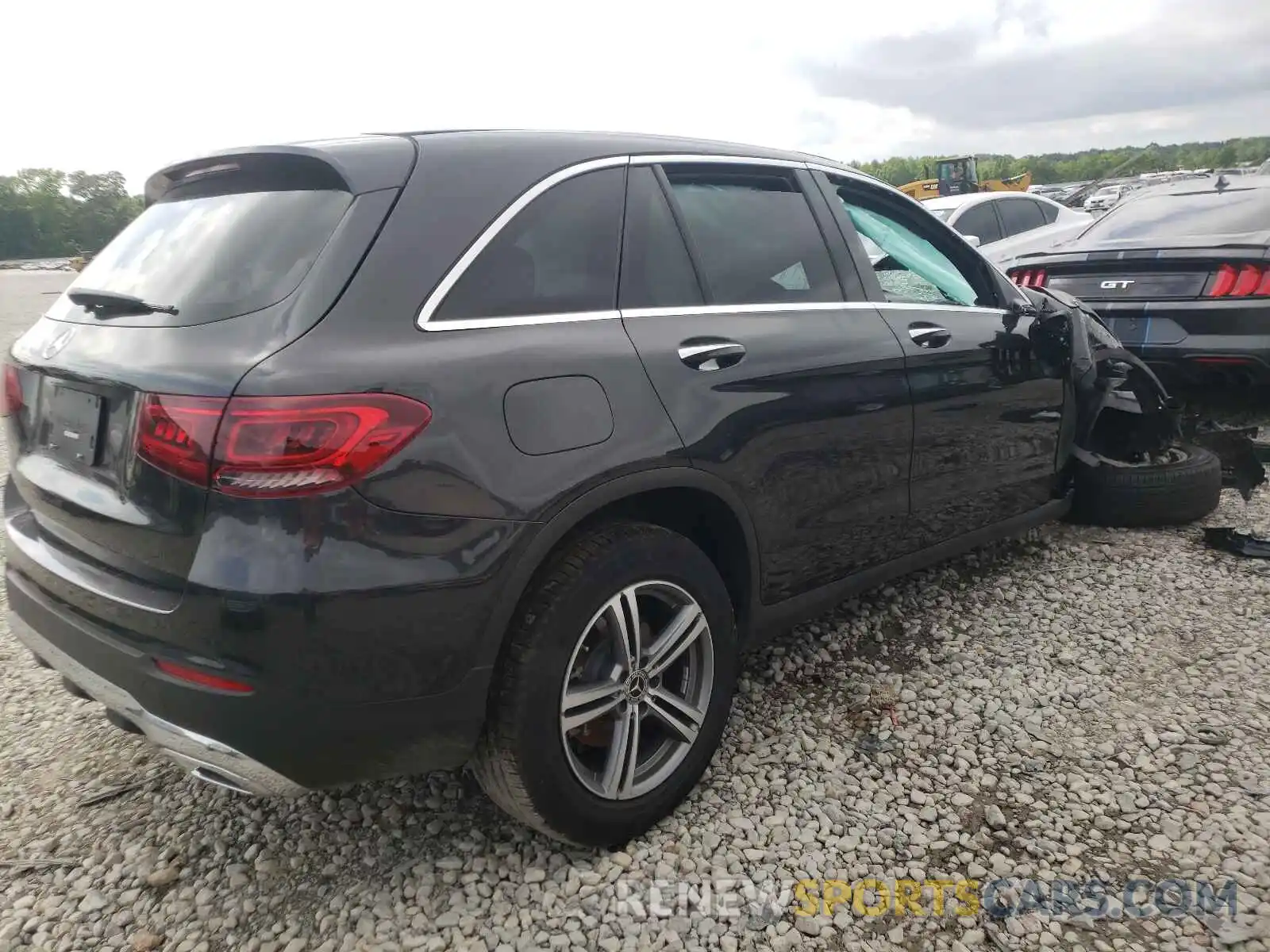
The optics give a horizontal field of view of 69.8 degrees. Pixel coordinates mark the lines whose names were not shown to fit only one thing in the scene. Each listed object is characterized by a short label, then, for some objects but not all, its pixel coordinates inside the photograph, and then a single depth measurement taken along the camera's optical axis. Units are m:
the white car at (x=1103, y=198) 30.10
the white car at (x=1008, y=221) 9.33
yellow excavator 31.00
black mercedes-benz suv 1.79
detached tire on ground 4.45
